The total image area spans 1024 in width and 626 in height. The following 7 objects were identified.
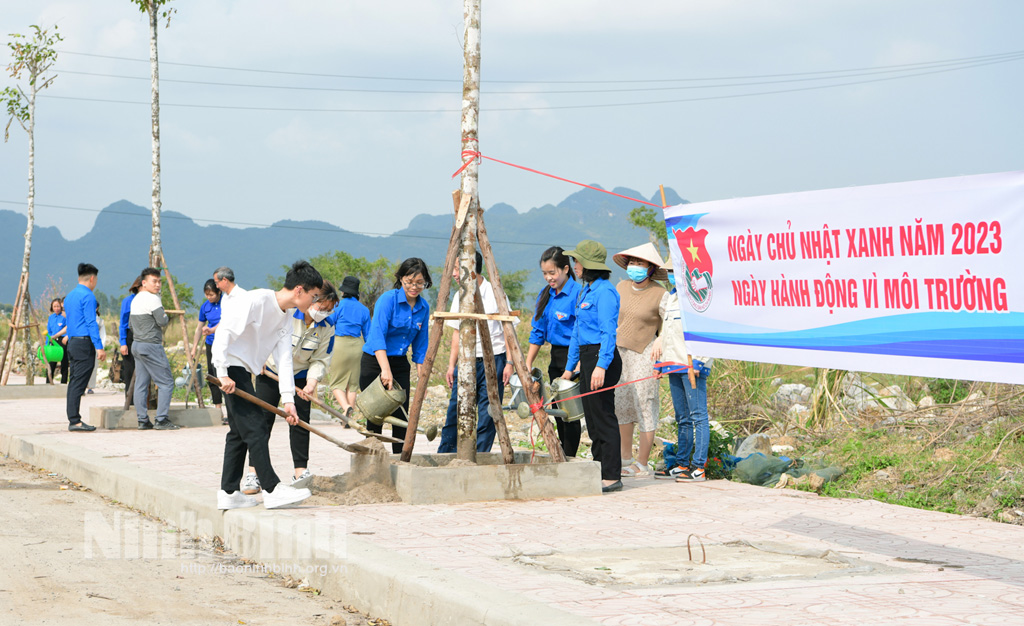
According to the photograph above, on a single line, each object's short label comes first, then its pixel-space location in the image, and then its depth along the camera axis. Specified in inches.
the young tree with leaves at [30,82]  773.3
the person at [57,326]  786.2
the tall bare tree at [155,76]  580.1
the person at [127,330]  519.6
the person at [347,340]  393.7
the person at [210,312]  542.6
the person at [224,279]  442.0
